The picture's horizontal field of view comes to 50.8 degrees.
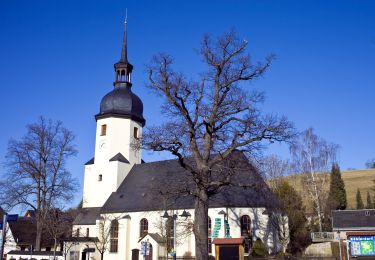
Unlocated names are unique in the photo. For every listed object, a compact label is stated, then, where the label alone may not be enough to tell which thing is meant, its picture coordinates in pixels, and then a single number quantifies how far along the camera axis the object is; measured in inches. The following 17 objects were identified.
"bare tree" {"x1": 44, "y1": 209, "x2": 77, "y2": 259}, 1488.7
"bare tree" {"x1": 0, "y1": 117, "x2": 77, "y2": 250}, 1498.5
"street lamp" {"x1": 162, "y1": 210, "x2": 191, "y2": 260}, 1171.8
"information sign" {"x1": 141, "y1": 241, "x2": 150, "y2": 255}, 902.4
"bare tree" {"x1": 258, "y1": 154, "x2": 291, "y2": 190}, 1530.3
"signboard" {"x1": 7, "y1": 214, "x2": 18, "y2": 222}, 652.7
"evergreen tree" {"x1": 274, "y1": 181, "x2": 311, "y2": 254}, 1342.3
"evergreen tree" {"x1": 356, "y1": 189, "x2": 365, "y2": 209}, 2543.3
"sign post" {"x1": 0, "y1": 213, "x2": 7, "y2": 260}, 618.8
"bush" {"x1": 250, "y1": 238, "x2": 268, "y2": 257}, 1165.9
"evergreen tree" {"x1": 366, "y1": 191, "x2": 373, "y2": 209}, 2510.2
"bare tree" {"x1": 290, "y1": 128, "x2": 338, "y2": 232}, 1745.8
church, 1306.6
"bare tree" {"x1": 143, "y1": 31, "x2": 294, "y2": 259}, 795.4
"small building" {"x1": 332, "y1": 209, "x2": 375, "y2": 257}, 1444.4
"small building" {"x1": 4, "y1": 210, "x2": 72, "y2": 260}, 1866.4
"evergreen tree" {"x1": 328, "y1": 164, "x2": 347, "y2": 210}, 2233.1
